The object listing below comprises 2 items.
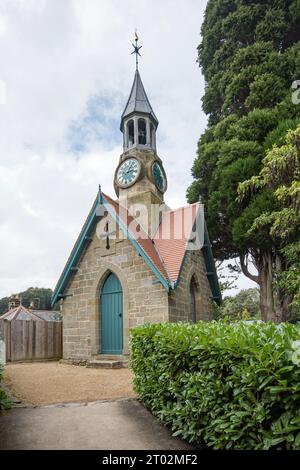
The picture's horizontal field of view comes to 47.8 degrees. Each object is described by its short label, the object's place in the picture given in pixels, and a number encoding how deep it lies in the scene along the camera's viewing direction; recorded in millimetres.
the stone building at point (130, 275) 11477
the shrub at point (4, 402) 5371
